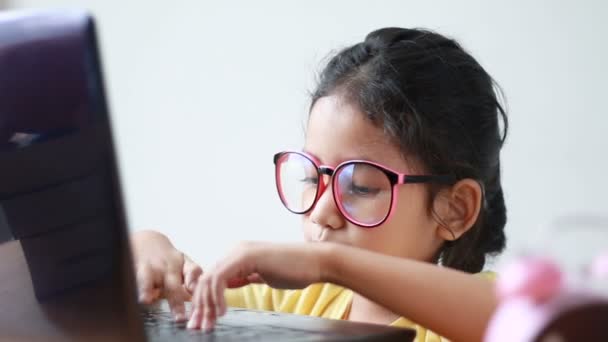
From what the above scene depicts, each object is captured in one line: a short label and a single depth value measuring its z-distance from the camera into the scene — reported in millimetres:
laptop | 791
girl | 1128
